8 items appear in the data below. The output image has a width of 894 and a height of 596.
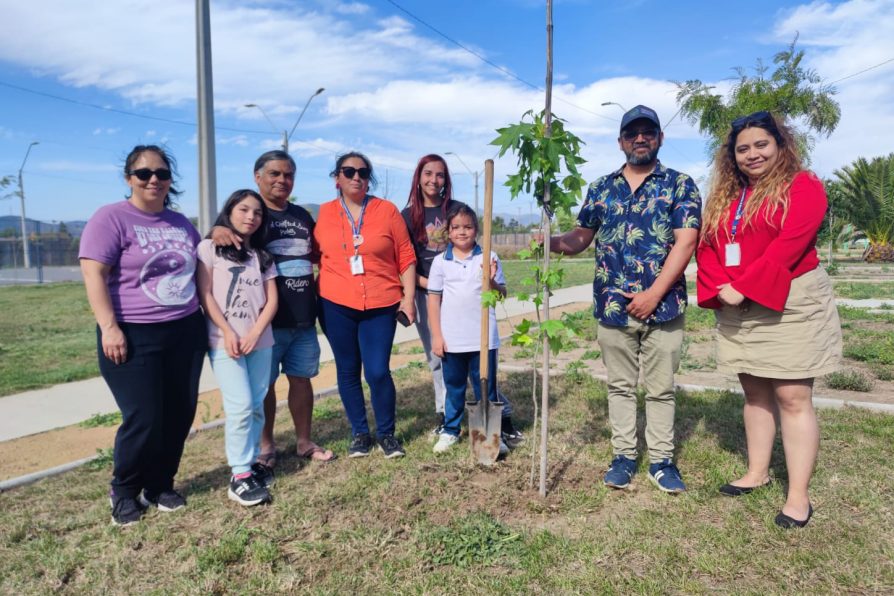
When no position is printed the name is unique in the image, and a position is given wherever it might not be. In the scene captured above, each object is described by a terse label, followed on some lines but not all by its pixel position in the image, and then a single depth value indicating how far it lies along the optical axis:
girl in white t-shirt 3.33
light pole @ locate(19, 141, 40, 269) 33.16
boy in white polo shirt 3.89
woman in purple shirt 2.94
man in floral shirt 3.16
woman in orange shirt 3.76
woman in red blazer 2.79
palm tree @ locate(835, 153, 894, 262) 24.17
